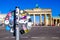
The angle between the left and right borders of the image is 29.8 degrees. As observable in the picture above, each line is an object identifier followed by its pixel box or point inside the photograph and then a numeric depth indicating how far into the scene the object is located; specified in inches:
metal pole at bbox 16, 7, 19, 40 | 97.9
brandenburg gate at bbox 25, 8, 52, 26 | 2815.1
